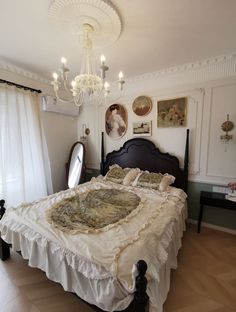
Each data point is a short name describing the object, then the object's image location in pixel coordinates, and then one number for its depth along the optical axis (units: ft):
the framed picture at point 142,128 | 10.60
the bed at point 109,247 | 3.58
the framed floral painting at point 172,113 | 9.49
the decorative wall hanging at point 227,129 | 8.25
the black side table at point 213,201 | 7.81
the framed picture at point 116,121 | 11.50
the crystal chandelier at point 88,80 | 5.40
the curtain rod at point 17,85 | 8.65
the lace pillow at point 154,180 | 8.83
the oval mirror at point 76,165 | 12.10
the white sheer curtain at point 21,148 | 8.78
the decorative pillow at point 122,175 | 9.80
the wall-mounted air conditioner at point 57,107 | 10.99
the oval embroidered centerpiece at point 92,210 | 5.31
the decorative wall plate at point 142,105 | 10.50
